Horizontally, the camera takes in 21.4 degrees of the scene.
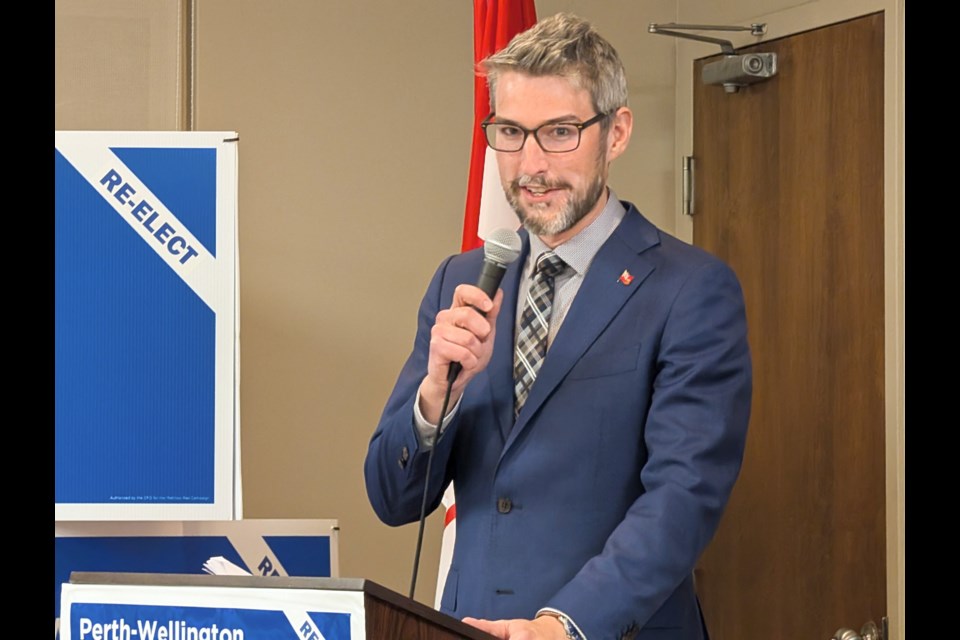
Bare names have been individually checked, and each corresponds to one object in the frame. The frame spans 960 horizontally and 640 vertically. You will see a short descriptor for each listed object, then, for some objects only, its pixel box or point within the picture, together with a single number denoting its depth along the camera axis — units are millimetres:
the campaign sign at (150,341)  3631
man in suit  3133
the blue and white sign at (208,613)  2635
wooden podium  2628
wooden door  4453
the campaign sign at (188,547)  3673
